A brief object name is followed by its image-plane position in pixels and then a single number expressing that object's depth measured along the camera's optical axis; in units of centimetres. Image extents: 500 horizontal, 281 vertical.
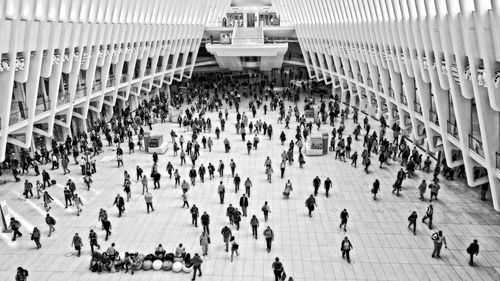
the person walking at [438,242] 1205
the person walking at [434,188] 1584
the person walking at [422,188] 1595
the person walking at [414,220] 1355
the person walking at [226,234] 1239
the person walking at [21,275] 1083
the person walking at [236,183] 1684
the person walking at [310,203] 1470
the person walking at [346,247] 1204
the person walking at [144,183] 1697
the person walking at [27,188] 1683
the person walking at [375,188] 1616
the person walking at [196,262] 1130
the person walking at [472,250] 1162
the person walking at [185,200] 1574
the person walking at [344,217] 1363
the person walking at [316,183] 1641
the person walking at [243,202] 1464
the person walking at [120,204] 1489
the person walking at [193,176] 1769
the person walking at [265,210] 1428
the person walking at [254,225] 1320
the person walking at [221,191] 1575
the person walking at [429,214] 1393
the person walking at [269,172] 1820
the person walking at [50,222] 1357
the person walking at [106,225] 1340
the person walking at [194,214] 1405
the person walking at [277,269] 1093
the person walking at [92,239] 1255
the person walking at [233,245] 1208
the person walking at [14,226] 1350
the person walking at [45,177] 1764
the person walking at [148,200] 1527
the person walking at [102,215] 1368
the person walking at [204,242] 1233
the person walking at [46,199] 1555
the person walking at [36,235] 1295
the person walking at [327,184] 1643
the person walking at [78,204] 1530
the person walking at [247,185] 1644
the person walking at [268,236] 1250
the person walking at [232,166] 1855
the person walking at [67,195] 1585
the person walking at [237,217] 1377
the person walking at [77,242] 1241
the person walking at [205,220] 1331
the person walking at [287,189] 1647
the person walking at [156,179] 1750
